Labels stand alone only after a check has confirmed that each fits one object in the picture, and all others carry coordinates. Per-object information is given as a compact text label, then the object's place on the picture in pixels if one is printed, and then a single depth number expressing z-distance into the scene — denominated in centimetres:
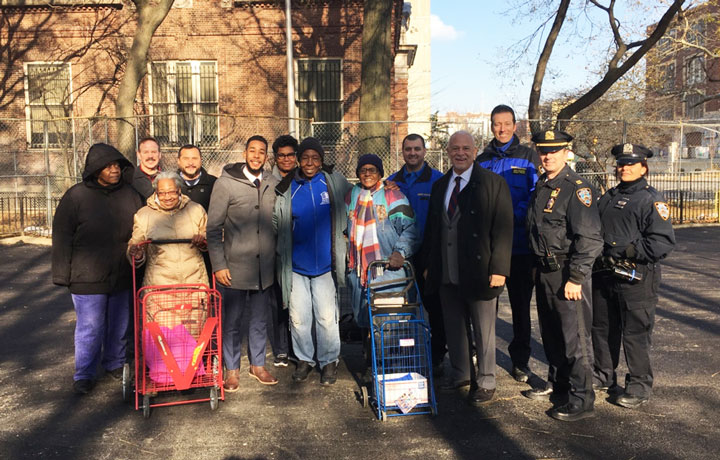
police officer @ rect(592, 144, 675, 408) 529
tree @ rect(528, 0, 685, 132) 1833
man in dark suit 550
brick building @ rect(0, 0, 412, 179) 2242
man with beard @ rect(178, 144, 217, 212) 651
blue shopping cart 528
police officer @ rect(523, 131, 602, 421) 519
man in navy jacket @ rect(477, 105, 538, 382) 607
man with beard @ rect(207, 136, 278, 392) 598
